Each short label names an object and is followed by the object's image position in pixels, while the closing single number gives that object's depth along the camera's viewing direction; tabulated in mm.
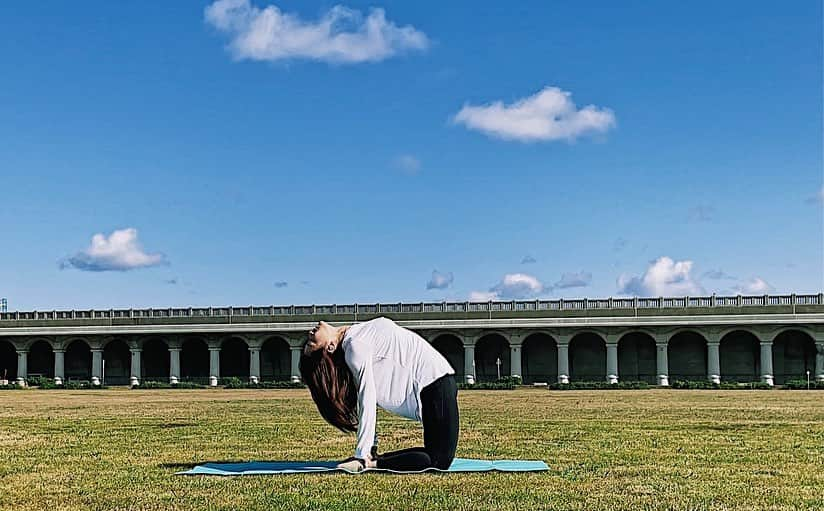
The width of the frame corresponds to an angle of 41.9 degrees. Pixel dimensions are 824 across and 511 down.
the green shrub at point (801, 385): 54531
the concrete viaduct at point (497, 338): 67500
